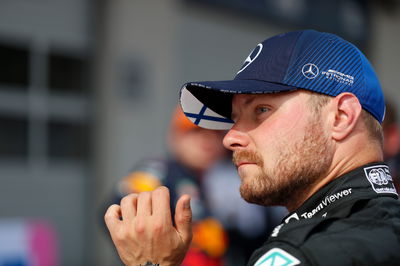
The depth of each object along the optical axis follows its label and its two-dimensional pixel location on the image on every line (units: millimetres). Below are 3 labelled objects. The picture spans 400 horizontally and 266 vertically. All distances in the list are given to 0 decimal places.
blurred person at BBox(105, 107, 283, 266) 7445
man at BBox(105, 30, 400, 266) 3424
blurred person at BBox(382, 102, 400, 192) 7908
